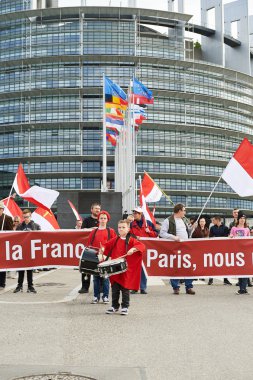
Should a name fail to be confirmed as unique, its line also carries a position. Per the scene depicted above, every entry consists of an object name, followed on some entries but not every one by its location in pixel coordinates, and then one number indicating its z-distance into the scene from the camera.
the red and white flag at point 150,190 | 19.88
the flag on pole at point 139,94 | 32.81
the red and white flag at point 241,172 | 12.33
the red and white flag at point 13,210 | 19.31
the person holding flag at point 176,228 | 11.06
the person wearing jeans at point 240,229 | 11.74
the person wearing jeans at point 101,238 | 9.34
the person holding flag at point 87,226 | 11.08
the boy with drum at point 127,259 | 8.27
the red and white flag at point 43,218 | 16.88
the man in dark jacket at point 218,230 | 13.34
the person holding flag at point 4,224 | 11.81
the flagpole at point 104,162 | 39.86
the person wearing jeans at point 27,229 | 11.23
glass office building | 68.69
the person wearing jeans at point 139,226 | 11.83
